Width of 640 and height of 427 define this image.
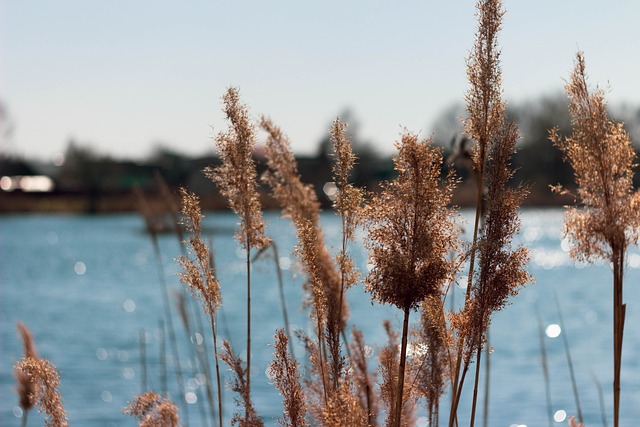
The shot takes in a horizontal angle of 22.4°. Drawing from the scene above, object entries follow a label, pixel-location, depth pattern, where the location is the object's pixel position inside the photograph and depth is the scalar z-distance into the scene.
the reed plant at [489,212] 2.14
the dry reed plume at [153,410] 2.21
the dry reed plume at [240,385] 2.22
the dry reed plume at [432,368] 2.28
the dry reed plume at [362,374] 2.46
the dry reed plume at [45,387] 2.23
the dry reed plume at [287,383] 2.16
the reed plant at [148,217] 4.57
